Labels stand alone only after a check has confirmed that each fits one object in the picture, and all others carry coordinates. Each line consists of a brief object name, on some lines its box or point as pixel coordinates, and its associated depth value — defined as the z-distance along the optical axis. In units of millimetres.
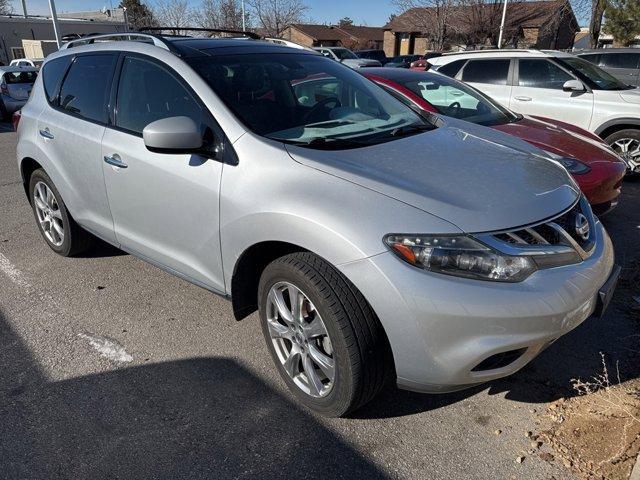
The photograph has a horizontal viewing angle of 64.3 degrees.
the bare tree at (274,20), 32469
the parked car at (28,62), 16391
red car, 4312
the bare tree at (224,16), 30750
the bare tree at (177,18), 32919
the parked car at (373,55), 29244
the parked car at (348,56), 22047
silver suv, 2068
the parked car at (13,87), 13453
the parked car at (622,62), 10297
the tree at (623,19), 21656
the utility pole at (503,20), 26328
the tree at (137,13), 39819
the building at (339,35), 47438
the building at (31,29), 37562
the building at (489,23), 29953
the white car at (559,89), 6598
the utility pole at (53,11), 18812
